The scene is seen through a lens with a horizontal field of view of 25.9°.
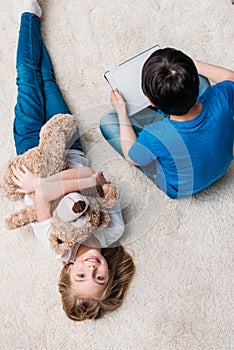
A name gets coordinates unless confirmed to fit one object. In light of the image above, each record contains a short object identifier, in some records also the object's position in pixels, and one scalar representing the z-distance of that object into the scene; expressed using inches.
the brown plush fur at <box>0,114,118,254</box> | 41.3
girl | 42.3
